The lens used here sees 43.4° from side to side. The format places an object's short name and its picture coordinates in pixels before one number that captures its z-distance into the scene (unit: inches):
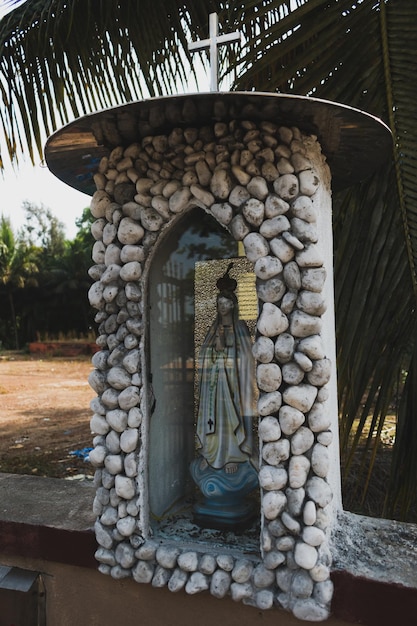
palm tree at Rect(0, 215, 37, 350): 1205.1
